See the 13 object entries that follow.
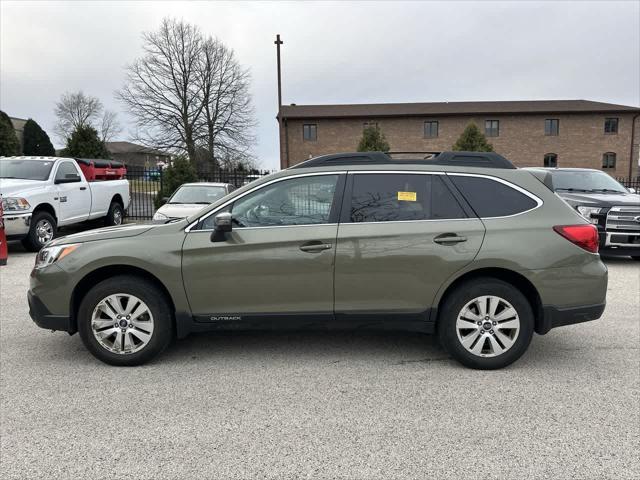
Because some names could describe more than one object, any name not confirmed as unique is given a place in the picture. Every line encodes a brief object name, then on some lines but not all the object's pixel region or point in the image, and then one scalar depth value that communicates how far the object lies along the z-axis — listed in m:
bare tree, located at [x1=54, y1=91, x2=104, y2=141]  69.81
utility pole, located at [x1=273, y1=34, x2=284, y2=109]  22.73
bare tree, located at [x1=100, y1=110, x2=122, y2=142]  69.19
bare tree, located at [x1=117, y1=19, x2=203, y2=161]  38.66
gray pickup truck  8.66
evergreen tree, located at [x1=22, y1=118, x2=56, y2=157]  53.31
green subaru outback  3.86
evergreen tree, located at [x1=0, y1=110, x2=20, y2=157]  43.00
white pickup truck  9.38
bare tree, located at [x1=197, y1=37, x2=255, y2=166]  38.88
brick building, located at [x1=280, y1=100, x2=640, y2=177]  41.97
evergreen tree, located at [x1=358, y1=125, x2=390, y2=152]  33.97
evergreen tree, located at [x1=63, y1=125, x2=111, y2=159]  29.34
